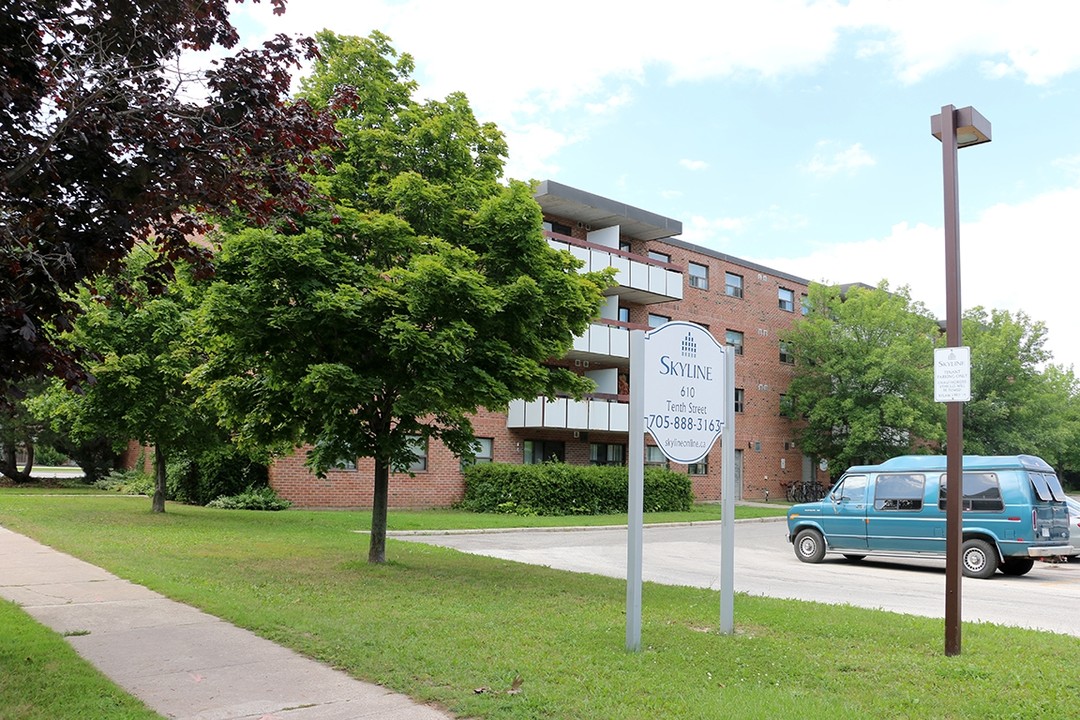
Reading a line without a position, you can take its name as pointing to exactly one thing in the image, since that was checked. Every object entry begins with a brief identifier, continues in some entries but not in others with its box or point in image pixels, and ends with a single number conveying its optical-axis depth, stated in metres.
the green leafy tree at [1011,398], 43.09
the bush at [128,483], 29.64
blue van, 14.87
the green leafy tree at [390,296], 10.68
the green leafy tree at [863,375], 39.03
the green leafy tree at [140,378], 18.72
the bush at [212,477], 25.44
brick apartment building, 29.72
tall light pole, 7.48
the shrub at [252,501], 24.58
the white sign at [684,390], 8.07
